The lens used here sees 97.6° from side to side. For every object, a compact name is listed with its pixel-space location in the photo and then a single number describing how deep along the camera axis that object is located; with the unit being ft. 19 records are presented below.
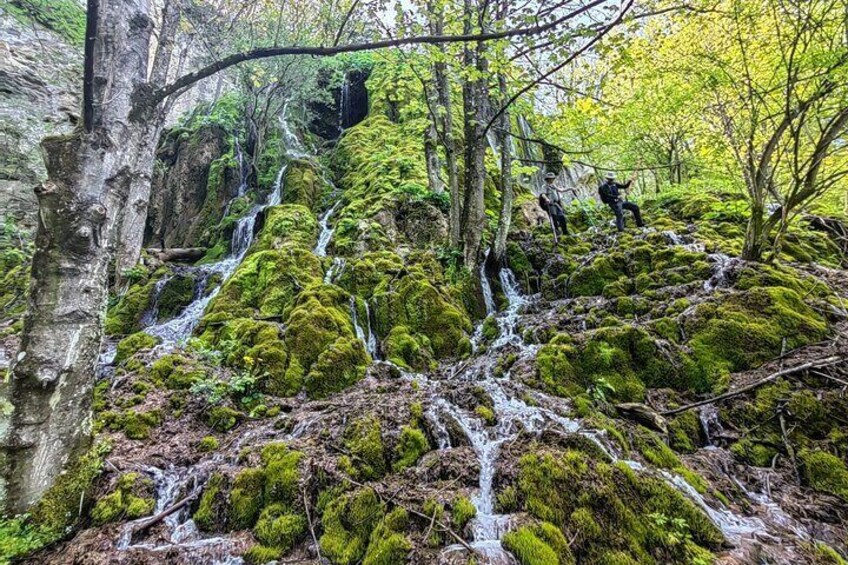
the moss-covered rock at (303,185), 45.60
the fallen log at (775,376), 15.12
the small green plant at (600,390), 17.34
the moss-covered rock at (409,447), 13.53
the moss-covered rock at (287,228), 35.89
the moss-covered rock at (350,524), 10.27
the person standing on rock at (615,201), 35.70
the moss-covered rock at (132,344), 22.59
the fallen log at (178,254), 41.53
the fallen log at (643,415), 15.29
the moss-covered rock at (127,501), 11.49
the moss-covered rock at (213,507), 11.65
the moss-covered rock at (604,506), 9.90
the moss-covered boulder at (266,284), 26.73
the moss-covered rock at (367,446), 13.04
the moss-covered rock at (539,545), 9.37
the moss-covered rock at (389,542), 9.68
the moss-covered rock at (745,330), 17.42
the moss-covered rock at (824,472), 11.89
